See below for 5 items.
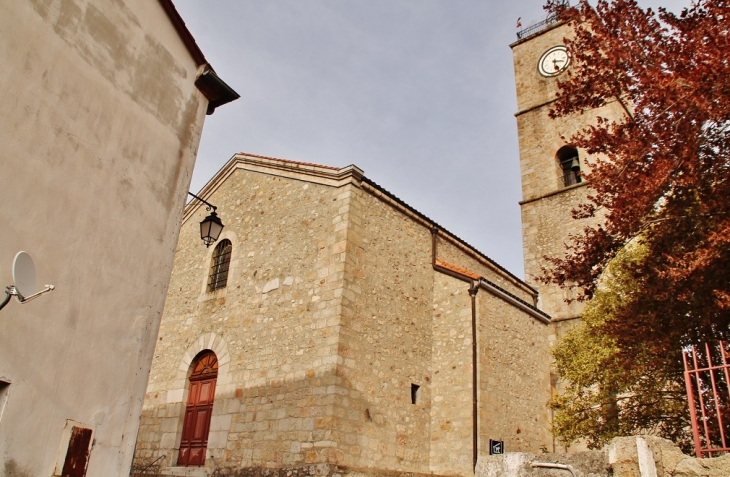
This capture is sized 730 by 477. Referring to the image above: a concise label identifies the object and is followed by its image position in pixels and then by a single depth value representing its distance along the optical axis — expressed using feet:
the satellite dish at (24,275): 14.19
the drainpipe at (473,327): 35.94
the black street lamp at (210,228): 28.45
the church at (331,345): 33.88
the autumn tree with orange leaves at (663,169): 23.19
